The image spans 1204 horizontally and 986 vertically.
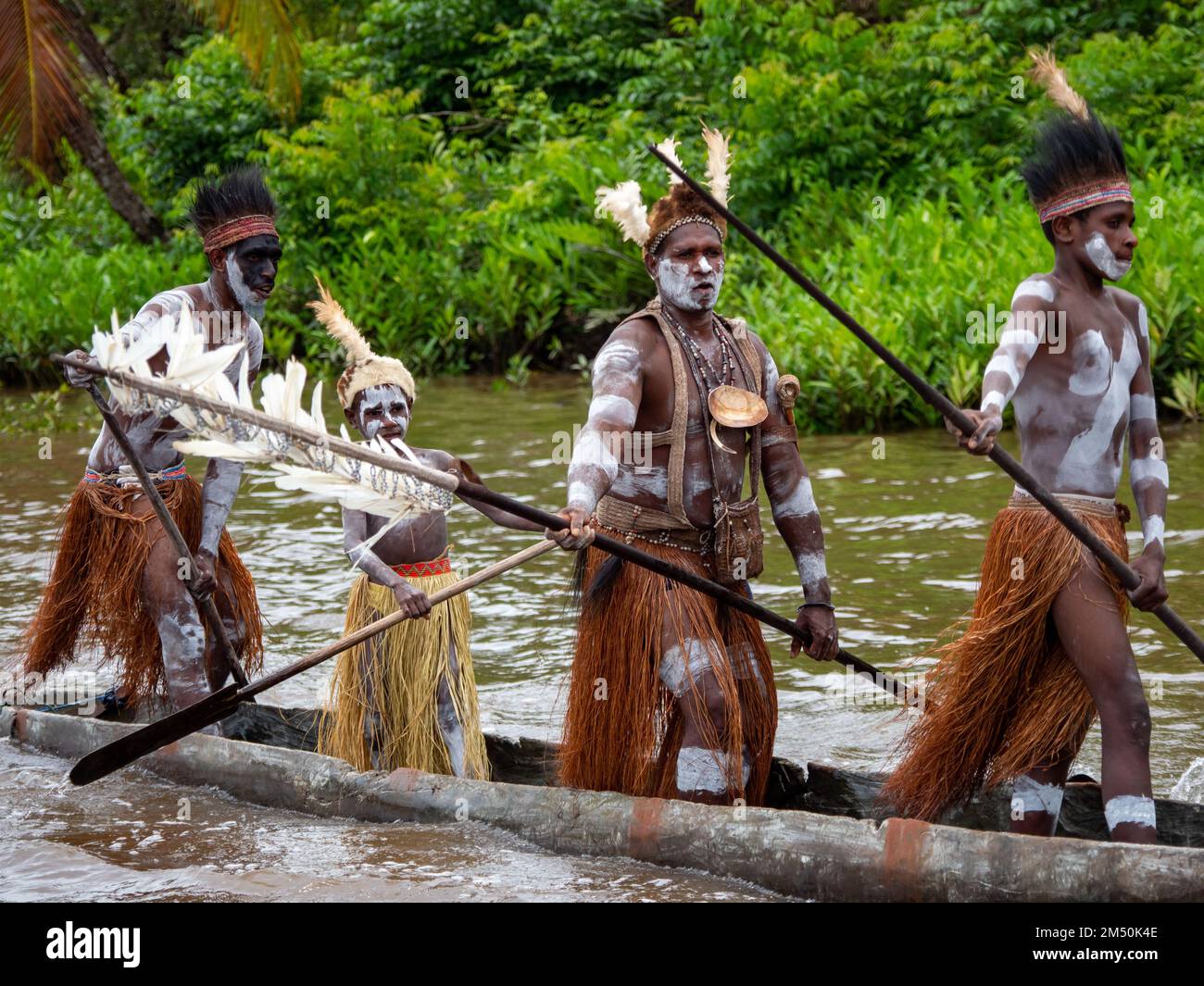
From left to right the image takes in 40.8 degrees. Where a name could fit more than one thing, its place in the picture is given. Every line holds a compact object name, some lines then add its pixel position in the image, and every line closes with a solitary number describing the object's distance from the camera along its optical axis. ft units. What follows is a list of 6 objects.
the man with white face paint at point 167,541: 17.71
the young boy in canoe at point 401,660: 16.67
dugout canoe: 11.91
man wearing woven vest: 14.33
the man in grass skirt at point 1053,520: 13.65
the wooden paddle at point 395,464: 12.52
